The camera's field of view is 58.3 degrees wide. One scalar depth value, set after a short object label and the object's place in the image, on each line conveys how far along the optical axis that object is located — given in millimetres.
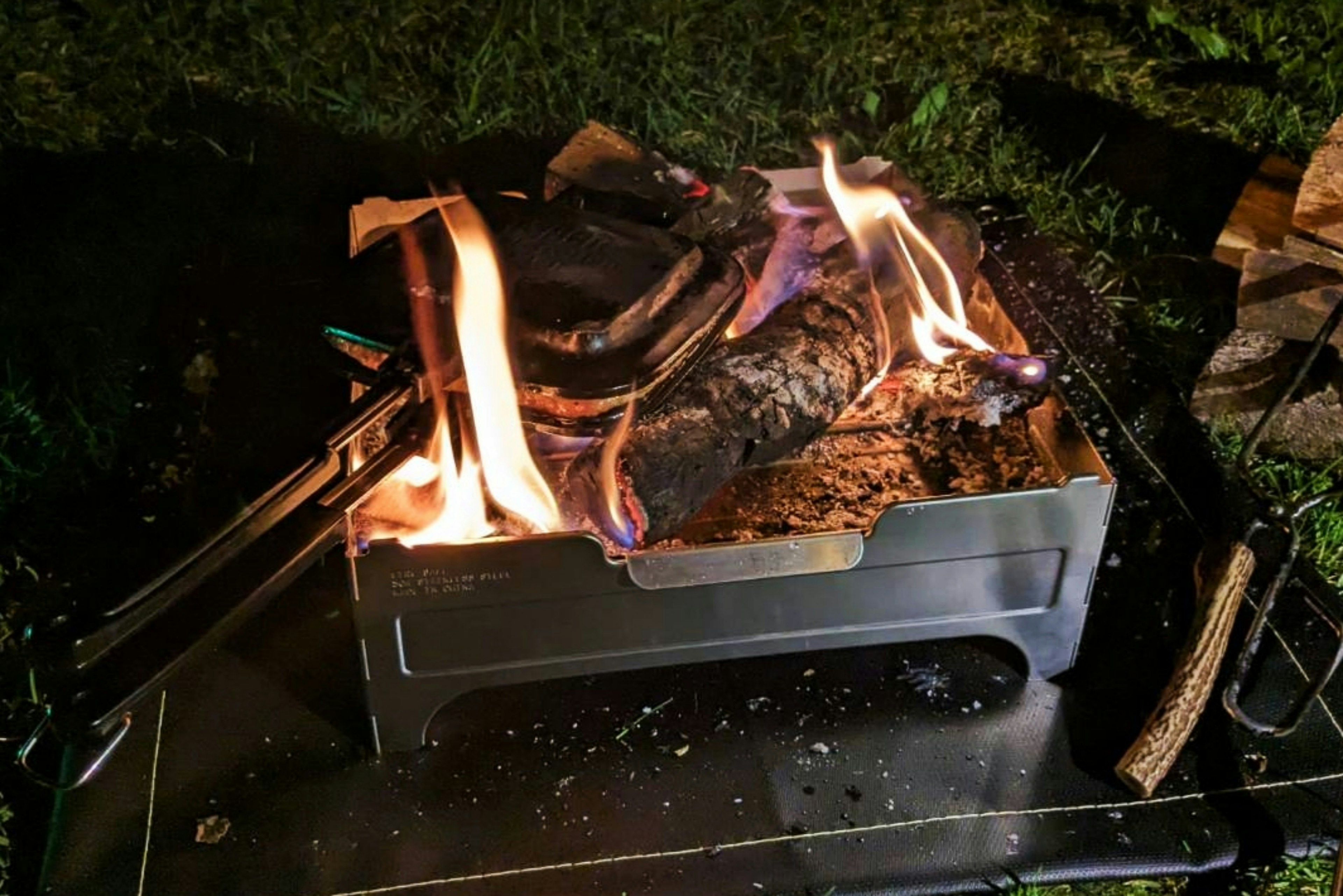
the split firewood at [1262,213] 882
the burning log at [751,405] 595
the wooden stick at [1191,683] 614
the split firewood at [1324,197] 702
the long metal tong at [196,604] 457
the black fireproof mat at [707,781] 583
